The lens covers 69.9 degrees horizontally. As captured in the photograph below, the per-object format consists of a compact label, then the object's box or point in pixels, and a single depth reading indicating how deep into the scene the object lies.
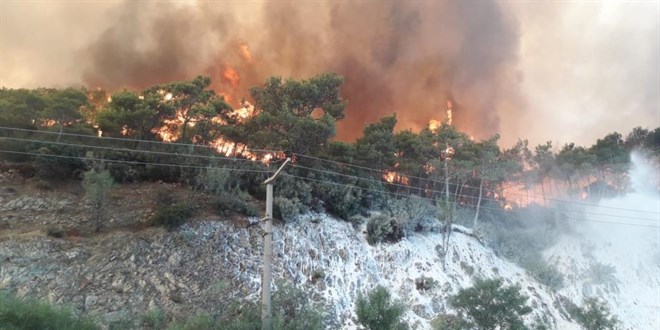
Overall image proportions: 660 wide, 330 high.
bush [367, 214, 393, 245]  40.00
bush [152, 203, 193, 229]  31.42
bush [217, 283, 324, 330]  21.31
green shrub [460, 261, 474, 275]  42.56
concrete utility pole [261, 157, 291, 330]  20.98
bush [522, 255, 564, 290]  46.41
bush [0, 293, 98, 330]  17.20
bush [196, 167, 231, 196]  35.94
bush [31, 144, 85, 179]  33.47
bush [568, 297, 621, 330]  33.34
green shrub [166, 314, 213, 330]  20.45
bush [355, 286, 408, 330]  23.95
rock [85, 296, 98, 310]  24.55
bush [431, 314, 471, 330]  28.62
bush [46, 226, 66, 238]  28.12
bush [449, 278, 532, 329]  28.31
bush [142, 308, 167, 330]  22.72
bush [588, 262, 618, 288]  49.72
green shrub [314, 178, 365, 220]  41.66
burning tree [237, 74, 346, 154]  41.56
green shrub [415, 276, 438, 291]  37.94
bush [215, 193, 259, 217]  35.28
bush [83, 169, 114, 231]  29.84
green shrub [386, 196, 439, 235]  42.84
